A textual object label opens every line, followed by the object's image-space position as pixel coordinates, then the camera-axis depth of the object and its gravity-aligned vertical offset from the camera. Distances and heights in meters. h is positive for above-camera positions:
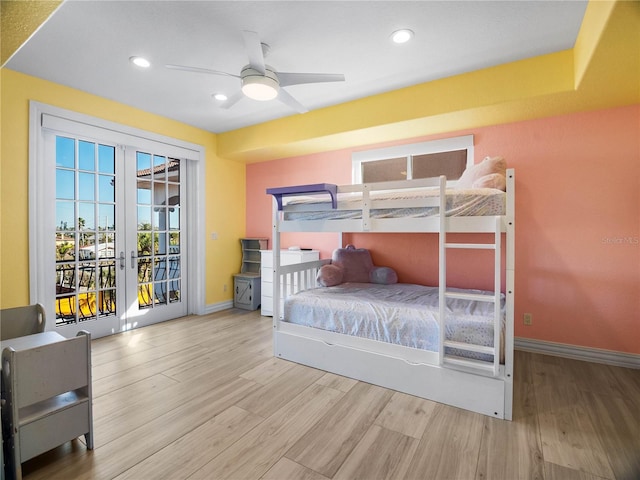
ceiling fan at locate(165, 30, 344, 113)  2.07 +1.16
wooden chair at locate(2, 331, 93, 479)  1.42 -0.79
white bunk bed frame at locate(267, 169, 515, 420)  1.91 -0.83
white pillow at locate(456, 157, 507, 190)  2.49 +0.57
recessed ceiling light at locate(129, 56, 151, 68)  2.54 +1.48
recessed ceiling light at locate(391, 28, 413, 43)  2.20 +1.47
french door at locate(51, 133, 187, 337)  3.20 +0.02
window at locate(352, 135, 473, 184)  3.35 +0.91
